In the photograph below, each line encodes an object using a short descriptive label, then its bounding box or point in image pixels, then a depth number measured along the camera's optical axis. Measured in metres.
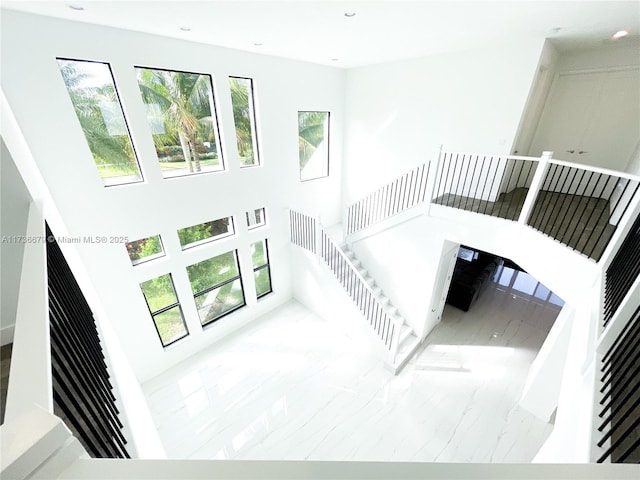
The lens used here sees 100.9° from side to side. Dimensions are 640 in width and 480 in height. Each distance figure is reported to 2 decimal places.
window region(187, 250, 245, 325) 5.22
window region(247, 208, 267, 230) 5.61
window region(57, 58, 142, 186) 3.32
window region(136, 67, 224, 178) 3.95
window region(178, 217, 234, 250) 4.84
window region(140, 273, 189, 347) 4.69
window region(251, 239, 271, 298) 6.03
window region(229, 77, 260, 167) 4.78
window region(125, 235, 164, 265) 4.28
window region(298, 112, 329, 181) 6.14
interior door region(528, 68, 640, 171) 4.40
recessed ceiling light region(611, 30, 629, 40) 3.52
